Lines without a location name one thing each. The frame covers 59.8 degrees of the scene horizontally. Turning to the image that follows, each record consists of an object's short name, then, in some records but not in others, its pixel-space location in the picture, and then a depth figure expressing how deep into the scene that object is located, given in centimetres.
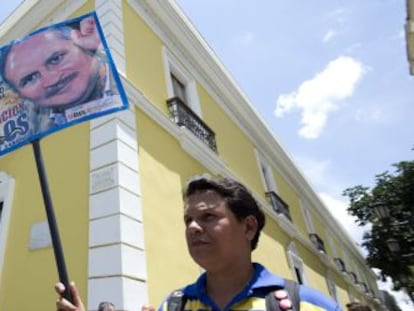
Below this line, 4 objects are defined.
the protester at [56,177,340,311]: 134
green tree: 1334
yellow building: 414
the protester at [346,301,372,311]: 370
